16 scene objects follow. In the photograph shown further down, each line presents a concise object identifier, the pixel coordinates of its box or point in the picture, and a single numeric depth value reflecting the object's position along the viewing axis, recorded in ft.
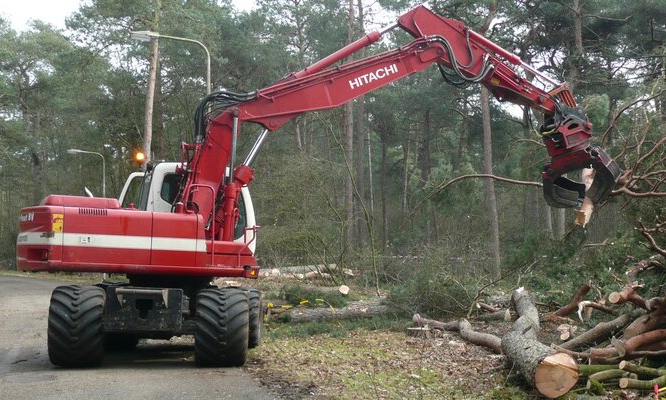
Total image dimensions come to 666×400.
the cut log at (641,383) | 20.58
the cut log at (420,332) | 36.50
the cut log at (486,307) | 40.83
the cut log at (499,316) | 38.63
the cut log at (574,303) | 34.50
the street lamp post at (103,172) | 103.20
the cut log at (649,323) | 23.62
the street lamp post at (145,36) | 63.93
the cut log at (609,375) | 21.72
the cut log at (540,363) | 21.16
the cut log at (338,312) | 43.09
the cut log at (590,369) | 22.07
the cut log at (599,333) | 26.32
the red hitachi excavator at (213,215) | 27.58
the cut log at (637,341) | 22.35
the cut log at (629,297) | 23.79
